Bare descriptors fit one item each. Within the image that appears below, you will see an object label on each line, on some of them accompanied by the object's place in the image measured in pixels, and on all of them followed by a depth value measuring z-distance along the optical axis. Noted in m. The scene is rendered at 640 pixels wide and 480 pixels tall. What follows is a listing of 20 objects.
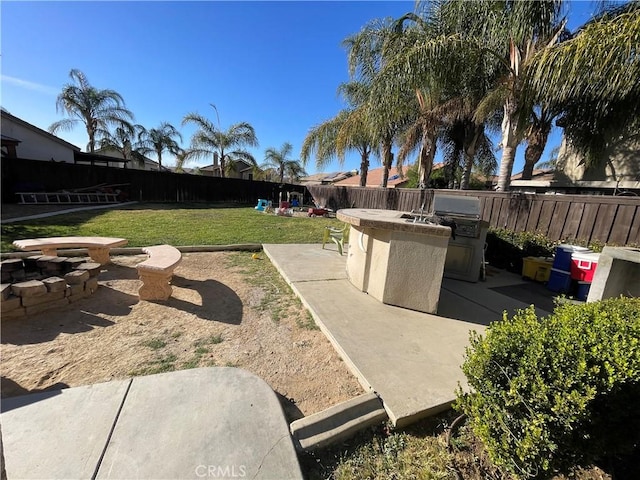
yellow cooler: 5.49
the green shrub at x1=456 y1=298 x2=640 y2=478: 1.48
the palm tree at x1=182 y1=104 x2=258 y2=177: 21.53
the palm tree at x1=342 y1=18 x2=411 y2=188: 8.16
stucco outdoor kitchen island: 3.61
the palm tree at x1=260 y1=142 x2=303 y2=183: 31.12
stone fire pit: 3.20
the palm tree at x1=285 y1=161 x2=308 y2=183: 31.98
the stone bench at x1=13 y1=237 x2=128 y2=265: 4.47
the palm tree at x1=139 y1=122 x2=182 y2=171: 28.19
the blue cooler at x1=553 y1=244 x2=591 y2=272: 4.96
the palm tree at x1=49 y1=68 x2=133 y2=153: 20.05
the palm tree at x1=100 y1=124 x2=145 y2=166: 23.28
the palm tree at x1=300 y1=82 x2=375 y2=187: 13.59
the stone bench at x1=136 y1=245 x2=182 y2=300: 3.74
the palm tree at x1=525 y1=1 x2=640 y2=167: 5.09
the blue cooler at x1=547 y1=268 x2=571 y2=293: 5.00
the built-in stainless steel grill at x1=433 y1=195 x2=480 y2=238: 5.33
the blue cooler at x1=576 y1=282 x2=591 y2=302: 4.76
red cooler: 4.71
